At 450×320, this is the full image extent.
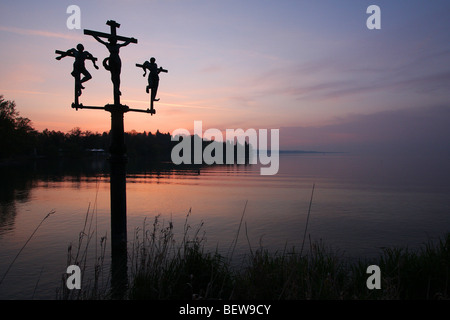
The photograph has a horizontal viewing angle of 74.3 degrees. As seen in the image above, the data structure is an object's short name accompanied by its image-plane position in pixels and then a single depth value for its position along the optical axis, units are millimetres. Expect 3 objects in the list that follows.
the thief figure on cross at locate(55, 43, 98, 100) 5988
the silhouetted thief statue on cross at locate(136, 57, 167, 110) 6820
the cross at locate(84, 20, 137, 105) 6214
